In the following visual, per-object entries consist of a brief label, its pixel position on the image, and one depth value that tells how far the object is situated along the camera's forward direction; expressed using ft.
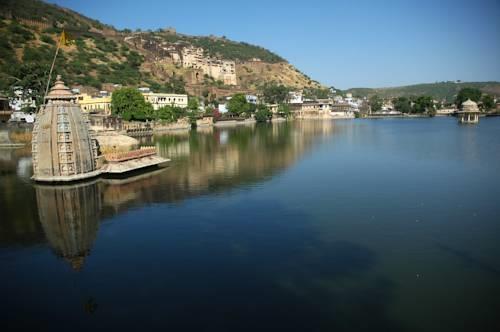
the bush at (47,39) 345.84
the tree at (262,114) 391.45
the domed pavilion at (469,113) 331.77
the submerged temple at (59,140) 93.81
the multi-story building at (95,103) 266.36
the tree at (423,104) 505.66
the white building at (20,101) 220.31
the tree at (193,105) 329.93
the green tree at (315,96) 623.81
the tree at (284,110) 449.48
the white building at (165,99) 305.12
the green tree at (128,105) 247.50
